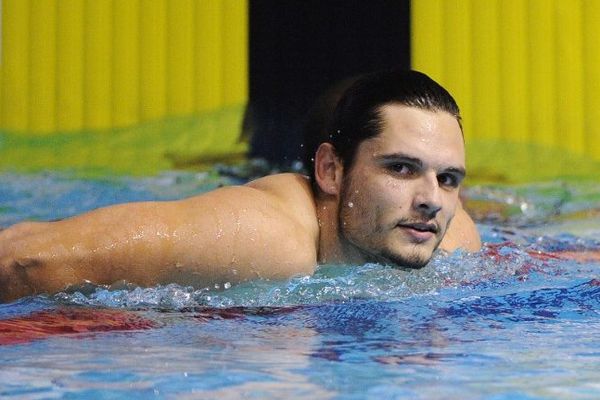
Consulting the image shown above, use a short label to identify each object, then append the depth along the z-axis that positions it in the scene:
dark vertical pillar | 9.59
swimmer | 4.61
